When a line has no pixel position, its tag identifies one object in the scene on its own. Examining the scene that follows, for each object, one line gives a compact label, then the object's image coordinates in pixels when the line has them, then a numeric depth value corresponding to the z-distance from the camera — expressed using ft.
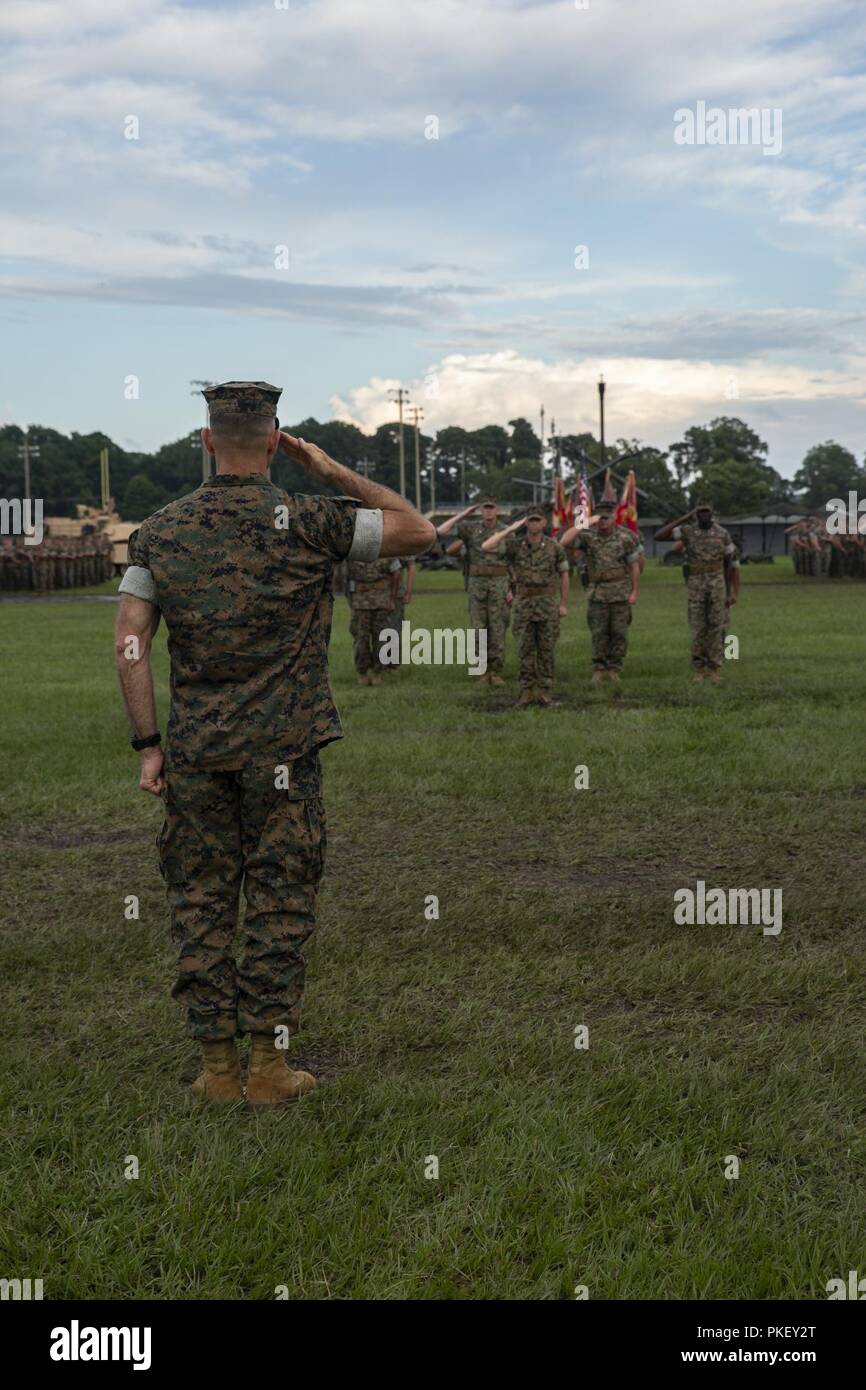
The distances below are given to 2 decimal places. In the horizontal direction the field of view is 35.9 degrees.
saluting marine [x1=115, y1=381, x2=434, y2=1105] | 13.46
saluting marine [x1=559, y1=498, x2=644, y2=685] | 50.06
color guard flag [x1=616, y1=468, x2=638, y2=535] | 111.78
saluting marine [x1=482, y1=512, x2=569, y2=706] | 45.32
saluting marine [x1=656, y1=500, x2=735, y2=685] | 50.78
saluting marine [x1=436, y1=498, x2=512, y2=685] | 52.54
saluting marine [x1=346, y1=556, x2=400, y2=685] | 52.13
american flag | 105.60
